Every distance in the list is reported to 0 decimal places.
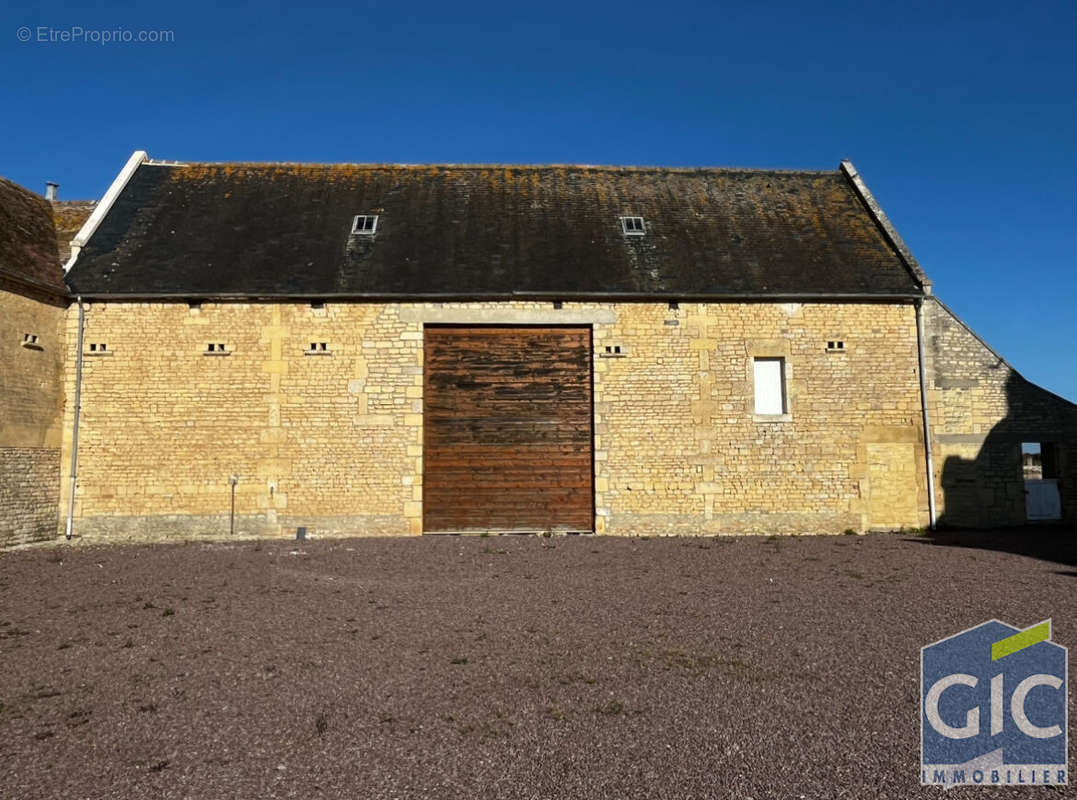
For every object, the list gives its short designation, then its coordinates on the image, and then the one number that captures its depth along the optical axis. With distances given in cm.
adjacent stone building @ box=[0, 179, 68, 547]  1289
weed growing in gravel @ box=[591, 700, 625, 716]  483
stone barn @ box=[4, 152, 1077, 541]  1433
